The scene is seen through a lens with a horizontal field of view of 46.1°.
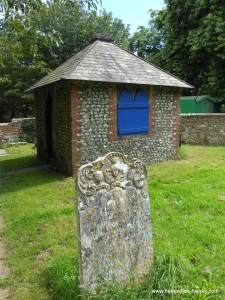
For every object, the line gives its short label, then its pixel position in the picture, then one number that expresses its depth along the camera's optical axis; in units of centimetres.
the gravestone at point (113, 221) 296
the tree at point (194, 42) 1858
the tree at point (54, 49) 2508
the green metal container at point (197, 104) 1983
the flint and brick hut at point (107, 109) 911
